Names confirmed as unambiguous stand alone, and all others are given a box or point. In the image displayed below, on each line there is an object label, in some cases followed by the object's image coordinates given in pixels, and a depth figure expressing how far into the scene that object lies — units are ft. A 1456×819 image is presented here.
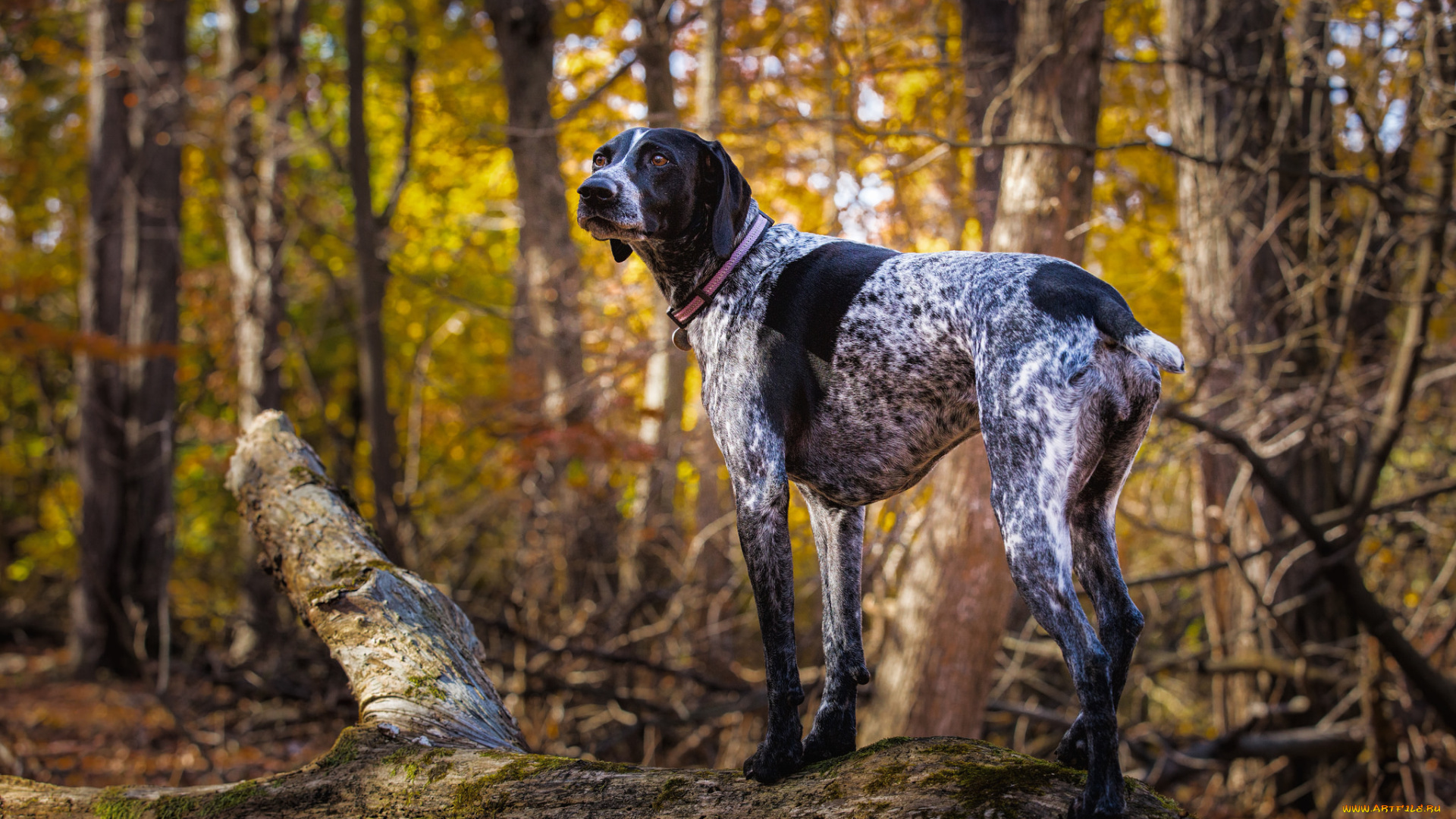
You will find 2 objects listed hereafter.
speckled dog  7.66
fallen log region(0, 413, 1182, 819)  8.05
